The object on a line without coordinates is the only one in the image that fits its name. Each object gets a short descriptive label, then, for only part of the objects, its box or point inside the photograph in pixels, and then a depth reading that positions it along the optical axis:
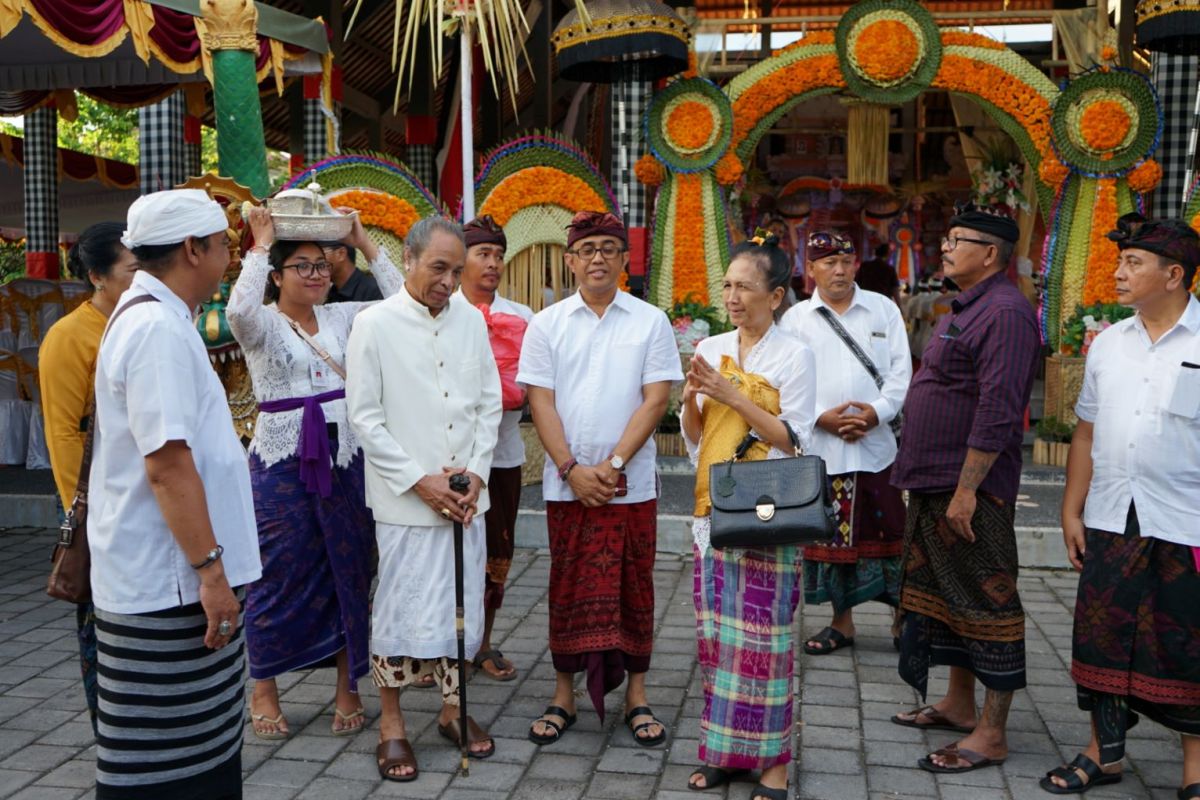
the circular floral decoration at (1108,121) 7.66
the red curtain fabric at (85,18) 6.32
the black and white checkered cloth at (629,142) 8.52
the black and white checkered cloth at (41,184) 13.75
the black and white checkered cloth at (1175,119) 8.13
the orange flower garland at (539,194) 7.29
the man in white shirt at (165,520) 2.54
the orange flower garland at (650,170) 8.49
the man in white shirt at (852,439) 4.74
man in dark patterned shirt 3.57
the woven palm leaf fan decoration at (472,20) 5.46
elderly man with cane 3.57
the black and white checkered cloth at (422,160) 14.32
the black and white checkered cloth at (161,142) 9.85
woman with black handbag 3.35
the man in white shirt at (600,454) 3.83
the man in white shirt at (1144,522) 3.33
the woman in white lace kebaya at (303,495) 3.81
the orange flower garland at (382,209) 6.71
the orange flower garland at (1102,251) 7.84
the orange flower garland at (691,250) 8.41
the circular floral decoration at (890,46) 8.03
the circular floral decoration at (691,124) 8.34
